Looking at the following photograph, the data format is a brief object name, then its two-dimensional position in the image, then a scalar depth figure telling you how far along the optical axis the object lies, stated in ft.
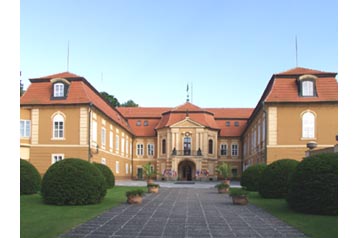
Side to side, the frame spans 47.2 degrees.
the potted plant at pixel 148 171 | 107.76
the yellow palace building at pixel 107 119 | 99.71
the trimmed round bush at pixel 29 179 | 62.23
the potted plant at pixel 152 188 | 78.12
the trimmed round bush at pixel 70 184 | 47.01
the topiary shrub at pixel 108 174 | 80.38
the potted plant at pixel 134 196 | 51.83
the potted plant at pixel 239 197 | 51.83
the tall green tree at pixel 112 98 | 225.76
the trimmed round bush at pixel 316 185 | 38.19
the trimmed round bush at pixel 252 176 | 76.69
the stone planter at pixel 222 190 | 78.34
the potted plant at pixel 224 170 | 113.83
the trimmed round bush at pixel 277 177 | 57.52
